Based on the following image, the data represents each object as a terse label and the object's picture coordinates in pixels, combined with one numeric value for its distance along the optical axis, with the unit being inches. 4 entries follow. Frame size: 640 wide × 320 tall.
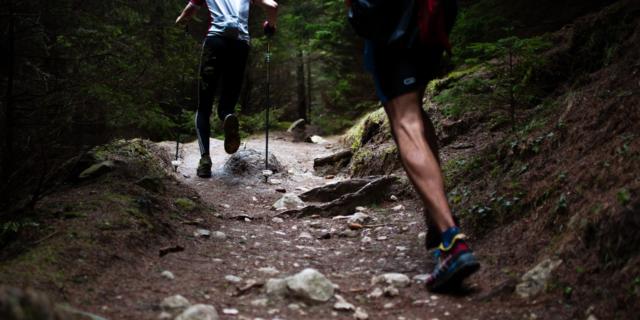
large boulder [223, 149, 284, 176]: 277.0
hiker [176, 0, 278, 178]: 231.8
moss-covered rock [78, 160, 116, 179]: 160.0
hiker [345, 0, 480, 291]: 103.9
